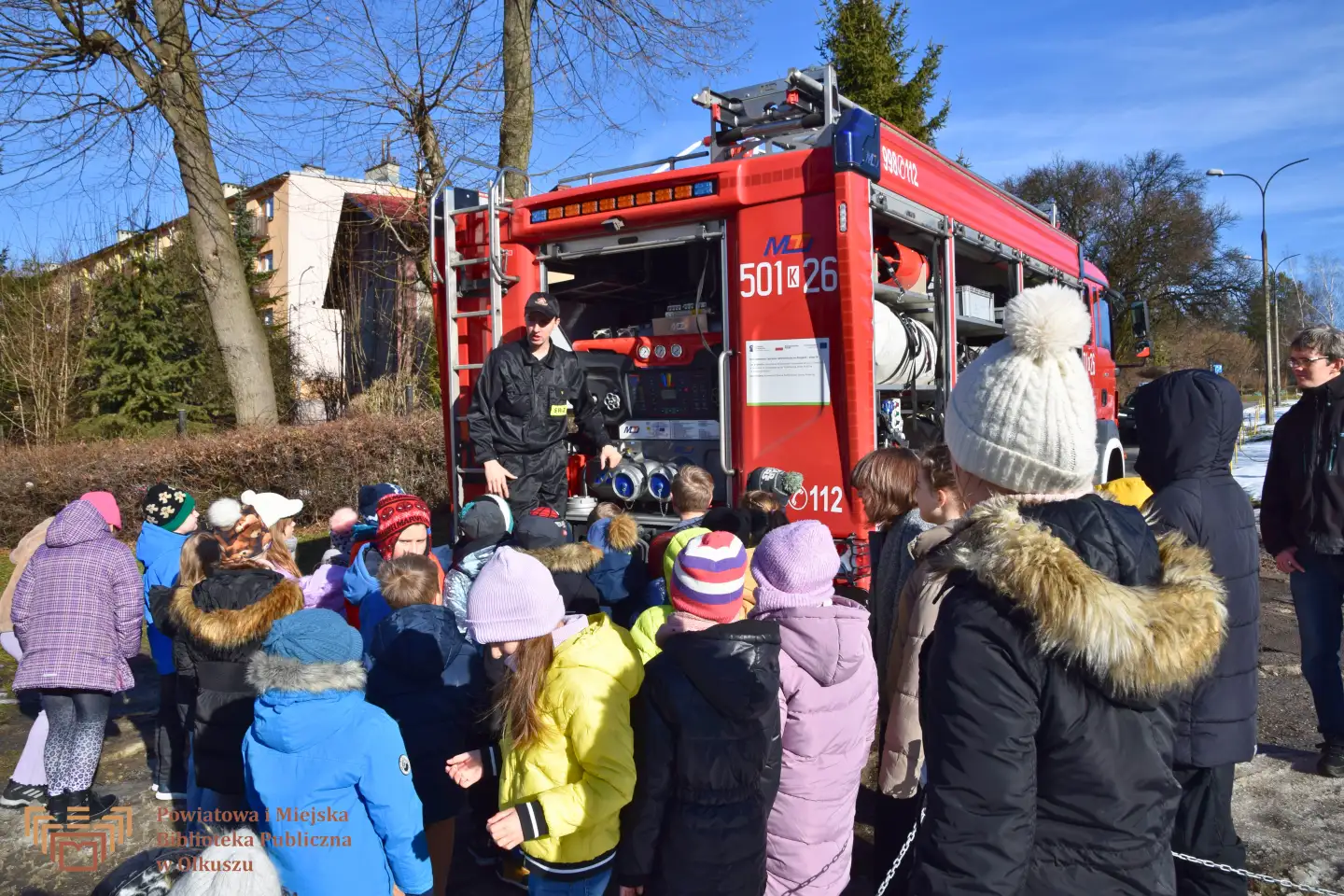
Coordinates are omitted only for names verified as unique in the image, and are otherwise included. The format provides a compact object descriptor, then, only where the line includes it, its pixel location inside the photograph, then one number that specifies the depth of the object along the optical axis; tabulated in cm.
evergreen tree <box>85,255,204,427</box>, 1852
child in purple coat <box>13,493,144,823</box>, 390
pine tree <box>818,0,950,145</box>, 2184
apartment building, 2742
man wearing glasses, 395
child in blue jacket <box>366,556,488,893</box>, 302
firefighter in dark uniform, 546
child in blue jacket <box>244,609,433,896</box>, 254
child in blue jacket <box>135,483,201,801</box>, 420
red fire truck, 477
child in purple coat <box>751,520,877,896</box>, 271
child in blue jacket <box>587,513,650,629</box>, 413
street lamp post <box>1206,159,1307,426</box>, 2788
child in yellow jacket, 232
